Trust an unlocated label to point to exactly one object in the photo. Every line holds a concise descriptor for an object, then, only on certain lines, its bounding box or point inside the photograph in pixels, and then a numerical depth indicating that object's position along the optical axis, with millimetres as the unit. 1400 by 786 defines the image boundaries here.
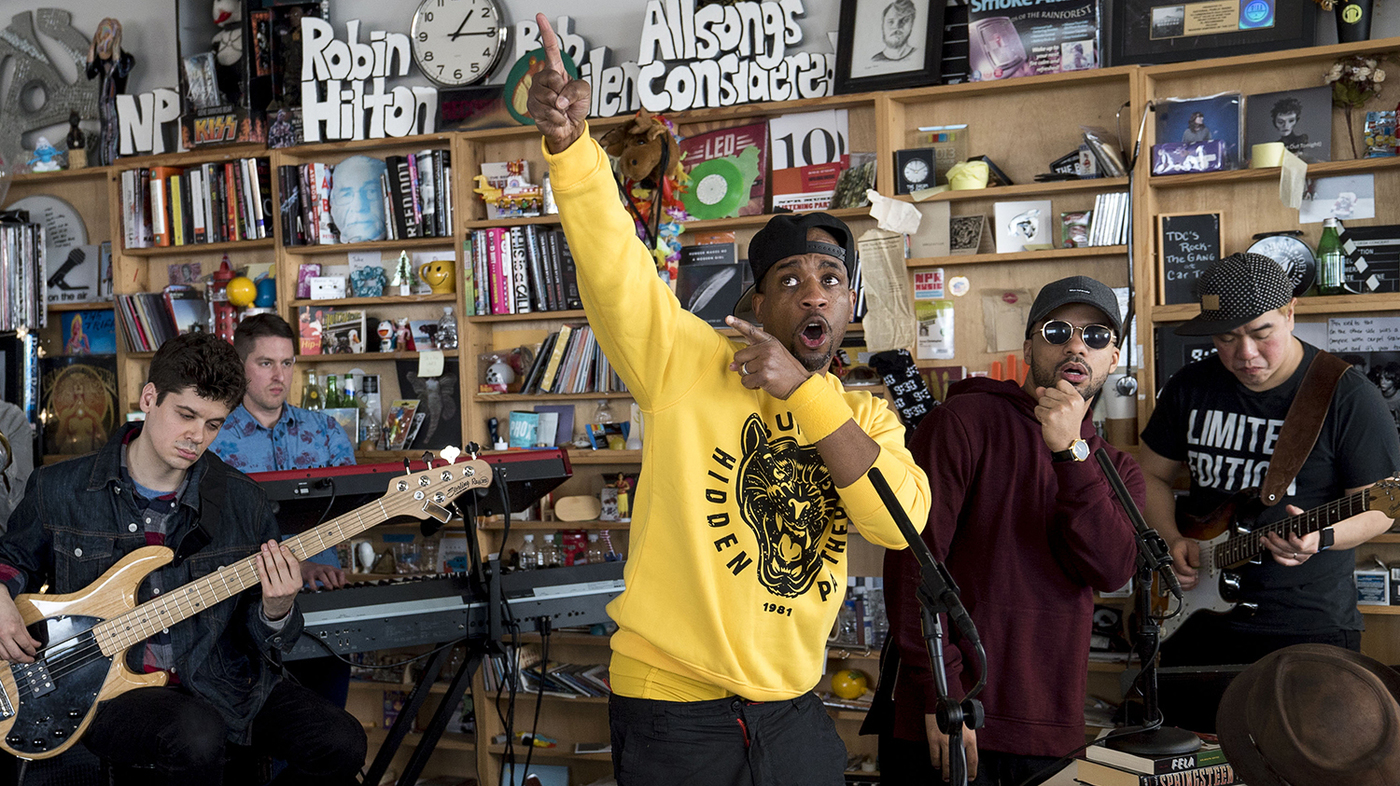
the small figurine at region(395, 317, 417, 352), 4270
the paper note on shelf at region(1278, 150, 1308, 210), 3186
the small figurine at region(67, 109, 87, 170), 4660
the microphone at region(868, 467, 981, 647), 1305
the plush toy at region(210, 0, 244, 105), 4391
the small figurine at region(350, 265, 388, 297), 4293
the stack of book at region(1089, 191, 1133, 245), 3412
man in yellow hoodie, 1498
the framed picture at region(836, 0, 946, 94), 3584
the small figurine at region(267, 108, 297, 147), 4301
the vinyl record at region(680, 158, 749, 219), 3861
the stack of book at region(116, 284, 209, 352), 4465
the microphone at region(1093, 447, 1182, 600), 1659
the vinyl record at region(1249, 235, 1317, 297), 3274
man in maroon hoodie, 1971
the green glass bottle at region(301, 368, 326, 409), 4379
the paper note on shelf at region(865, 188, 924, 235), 3612
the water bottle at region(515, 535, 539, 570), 4078
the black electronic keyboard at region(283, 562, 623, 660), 2820
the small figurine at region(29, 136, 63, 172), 4723
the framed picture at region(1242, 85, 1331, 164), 3279
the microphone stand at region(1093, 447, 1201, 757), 1642
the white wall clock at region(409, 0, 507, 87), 4098
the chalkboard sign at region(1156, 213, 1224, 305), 3385
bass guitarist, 2357
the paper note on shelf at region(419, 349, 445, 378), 4141
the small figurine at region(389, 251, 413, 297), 4195
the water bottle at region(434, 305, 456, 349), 4148
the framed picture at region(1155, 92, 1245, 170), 3346
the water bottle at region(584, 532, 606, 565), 4004
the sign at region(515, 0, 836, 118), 3766
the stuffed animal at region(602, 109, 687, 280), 2680
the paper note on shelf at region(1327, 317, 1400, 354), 3236
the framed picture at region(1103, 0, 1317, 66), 3258
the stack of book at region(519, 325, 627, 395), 3980
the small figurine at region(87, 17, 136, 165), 4586
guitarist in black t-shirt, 2660
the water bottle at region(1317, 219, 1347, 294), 3234
